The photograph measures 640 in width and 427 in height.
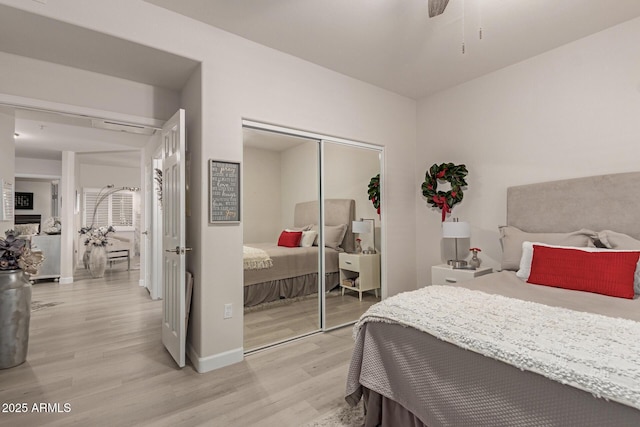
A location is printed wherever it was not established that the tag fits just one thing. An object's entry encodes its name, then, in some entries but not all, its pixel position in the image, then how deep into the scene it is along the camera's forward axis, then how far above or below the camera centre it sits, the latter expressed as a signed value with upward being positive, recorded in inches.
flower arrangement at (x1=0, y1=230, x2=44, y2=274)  99.7 -11.3
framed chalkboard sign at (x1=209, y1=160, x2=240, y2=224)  100.1 +8.8
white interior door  97.0 -6.1
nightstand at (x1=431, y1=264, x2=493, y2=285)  124.6 -23.5
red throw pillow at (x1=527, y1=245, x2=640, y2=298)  81.1 -15.3
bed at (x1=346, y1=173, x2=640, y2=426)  41.3 -21.5
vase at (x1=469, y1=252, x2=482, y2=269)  131.2 -19.2
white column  218.7 +4.4
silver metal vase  99.0 -31.2
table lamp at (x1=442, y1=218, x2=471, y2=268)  128.7 -6.0
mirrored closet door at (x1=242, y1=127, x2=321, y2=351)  114.6 -7.0
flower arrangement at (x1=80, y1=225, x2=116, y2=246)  245.0 -12.1
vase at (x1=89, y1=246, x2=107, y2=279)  238.5 -31.2
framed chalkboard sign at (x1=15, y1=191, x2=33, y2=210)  241.4 +15.9
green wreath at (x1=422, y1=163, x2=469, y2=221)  140.6 +14.6
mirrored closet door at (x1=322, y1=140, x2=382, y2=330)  131.8 -6.1
